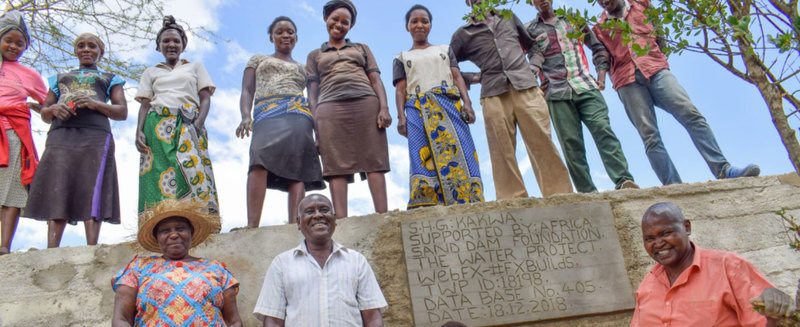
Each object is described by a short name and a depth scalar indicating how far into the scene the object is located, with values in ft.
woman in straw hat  10.37
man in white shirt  10.28
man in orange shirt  8.38
